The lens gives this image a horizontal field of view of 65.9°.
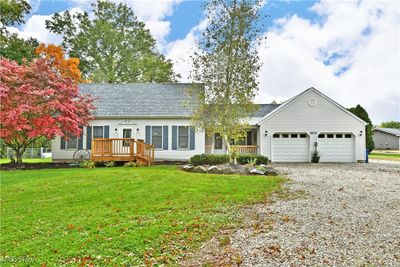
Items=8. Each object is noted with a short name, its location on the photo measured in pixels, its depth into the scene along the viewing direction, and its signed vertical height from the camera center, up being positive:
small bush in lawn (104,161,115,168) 15.75 -0.96
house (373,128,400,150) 48.32 +1.10
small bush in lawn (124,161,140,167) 15.68 -0.95
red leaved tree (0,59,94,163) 14.56 +2.13
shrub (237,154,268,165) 16.02 -0.72
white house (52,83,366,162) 19.16 +0.95
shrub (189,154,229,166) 15.25 -0.73
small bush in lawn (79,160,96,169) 15.40 -0.98
